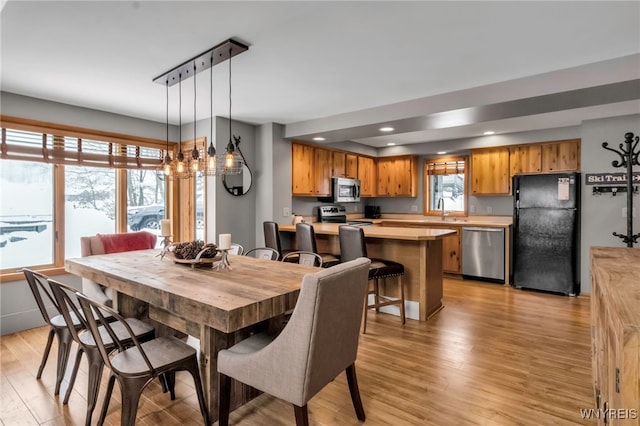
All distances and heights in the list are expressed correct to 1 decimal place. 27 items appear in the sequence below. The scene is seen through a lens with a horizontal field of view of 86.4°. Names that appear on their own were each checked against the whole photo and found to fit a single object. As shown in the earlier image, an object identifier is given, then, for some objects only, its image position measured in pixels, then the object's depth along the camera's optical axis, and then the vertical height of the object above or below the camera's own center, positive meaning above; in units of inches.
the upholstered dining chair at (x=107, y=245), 120.1 -15.8
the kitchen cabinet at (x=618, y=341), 30.5 -14.0
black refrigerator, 176.2 -13.8
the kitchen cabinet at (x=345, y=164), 228.5 +30.3
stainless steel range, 220.1 -4.7
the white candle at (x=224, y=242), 92.2 -9.2
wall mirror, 175.6 +14.2
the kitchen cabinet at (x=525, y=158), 203.9 +29.5
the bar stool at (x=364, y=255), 130.6 -21.0
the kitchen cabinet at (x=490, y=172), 214.5 +22.9
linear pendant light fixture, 94.1 +43.7
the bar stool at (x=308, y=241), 145.7 -14.8
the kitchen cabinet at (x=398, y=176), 257.6 +24.3
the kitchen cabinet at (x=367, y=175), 256.5 +24.7
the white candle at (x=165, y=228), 107.1 -6.2
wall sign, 160.0 +13.6
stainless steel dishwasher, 200.7 -28.2
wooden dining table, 65.8 -18.1
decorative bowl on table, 98.3 -13.5
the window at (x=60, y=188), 135.6 +9.3
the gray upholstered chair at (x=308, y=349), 60.0 -26.7
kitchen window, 243.1 +15.7
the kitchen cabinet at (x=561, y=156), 193.2 +29.3
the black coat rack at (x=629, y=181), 139.9 +10.2
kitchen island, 139.6 -21.7
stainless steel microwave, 221.0 +11.9
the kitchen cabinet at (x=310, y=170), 195.3 +22.7
